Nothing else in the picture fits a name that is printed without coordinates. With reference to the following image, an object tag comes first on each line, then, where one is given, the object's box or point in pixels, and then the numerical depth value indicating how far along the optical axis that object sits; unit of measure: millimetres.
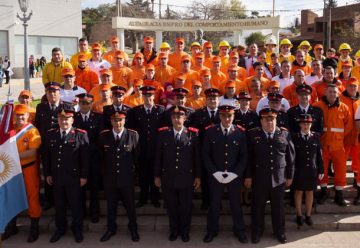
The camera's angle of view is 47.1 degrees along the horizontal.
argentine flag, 5973
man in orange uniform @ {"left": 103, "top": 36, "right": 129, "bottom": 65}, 10194
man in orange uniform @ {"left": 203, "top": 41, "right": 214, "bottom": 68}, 10297
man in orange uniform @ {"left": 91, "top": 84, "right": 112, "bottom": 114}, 7258
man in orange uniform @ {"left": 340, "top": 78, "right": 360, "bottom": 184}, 7277
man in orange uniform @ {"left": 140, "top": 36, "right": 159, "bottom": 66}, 9992
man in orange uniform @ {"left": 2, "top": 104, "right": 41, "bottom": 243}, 6365
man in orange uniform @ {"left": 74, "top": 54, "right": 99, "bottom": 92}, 8797
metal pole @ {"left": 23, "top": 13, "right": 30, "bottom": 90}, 14931
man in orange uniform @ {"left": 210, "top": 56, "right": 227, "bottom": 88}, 9000
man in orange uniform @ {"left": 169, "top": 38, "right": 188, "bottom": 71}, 10242
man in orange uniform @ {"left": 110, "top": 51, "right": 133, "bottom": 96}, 8859
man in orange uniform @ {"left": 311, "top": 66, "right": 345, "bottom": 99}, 7906
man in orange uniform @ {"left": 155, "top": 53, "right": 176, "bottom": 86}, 9039
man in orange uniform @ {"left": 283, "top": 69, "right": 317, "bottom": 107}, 7868
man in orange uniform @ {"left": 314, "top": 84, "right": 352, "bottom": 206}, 7016
